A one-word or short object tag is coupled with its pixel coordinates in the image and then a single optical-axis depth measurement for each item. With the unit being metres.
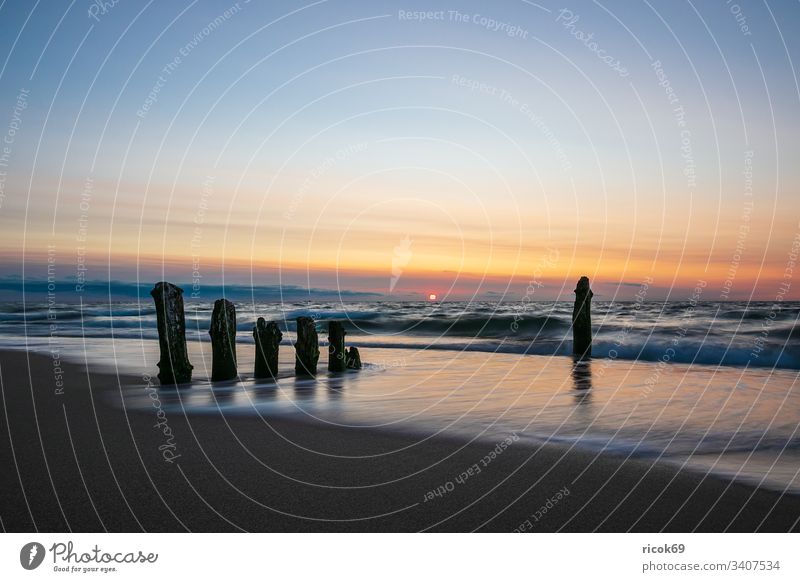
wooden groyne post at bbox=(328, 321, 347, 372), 17.78
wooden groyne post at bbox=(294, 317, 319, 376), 16.64
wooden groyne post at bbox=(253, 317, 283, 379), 16.61
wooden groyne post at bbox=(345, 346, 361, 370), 19.16
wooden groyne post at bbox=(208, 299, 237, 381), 15.41
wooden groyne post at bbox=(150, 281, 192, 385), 14.26
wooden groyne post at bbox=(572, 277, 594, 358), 25.64
